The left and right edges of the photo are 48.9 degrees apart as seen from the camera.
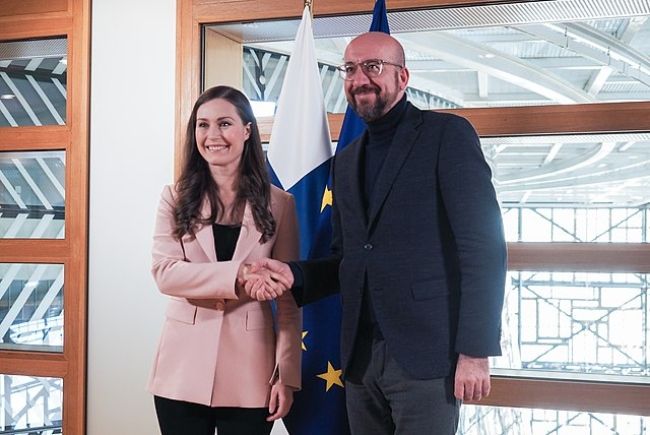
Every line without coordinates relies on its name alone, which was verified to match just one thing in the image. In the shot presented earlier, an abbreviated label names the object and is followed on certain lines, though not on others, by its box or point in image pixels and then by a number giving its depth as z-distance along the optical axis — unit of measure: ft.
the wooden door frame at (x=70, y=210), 10.03
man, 5.24
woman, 6.11
